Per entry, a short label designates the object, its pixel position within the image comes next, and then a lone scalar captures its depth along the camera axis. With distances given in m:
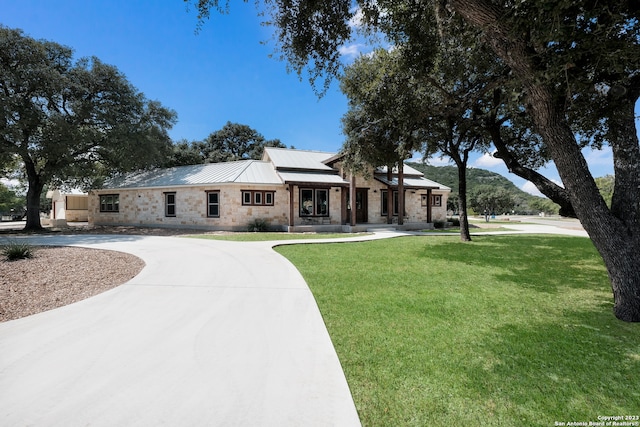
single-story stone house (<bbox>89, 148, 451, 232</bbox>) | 18.84
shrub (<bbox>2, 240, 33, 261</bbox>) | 8.20
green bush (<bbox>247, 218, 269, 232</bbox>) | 18.22
